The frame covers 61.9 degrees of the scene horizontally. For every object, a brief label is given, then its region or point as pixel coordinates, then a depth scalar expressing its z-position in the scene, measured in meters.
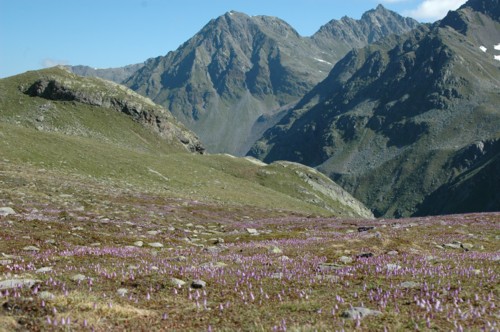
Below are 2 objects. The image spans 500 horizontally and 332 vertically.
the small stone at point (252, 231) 32.07
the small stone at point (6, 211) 24.45
